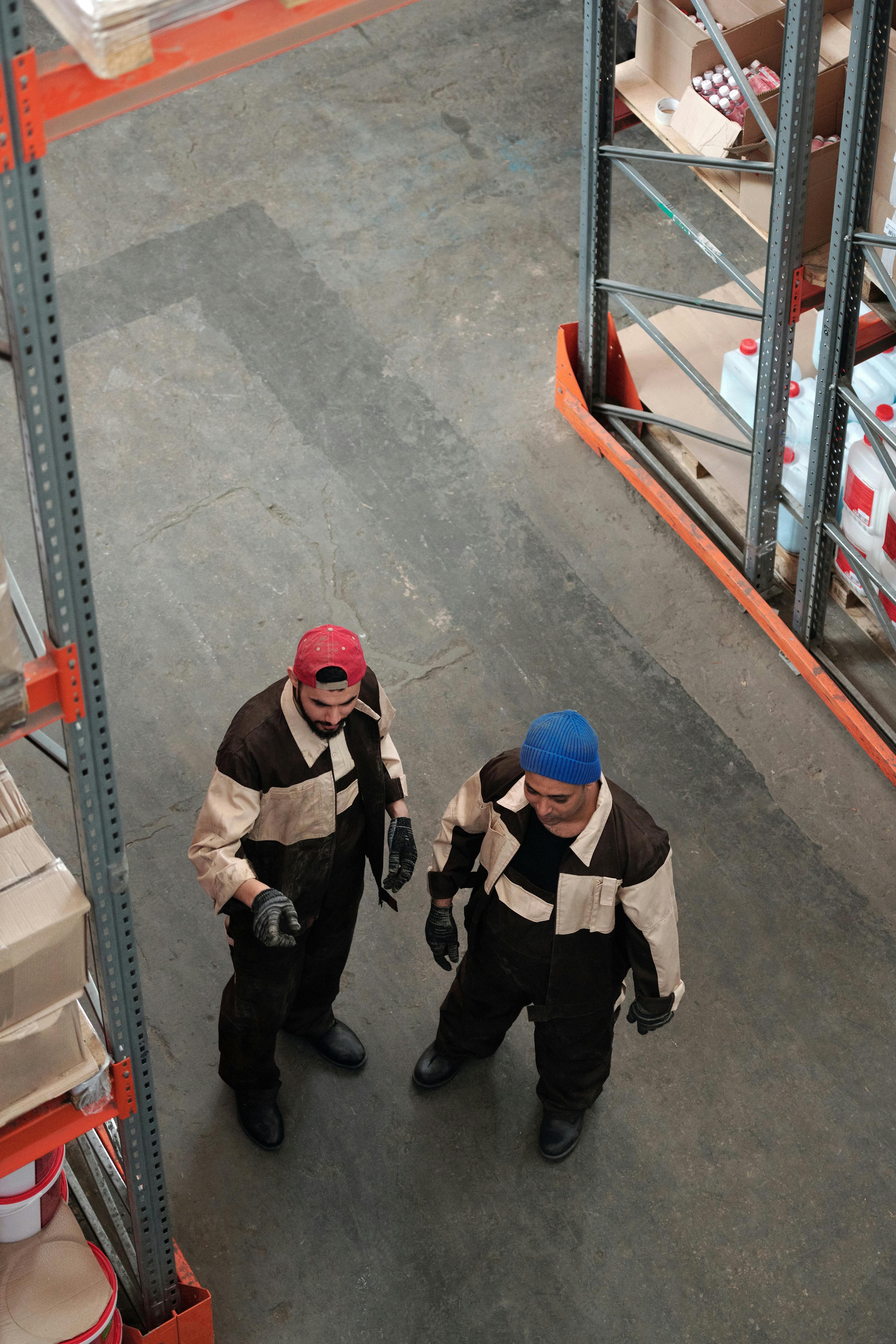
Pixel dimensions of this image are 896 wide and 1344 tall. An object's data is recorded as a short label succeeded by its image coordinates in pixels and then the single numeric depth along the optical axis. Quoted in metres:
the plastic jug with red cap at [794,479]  6.56
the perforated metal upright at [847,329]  5.02
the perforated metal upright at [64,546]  2.37
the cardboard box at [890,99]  5.04
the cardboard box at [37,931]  3.05
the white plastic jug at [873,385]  6.16
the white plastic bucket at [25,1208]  3.85
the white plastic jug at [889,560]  6.14
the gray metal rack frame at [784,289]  5.14
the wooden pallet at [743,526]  6.58
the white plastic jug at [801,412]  6.55
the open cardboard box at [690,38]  5.71
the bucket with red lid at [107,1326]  3.88
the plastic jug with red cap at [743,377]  6.63
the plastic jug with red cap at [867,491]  6.09
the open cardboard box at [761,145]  5.60
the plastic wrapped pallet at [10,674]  2.77
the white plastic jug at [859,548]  6.32
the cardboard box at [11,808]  3.26
